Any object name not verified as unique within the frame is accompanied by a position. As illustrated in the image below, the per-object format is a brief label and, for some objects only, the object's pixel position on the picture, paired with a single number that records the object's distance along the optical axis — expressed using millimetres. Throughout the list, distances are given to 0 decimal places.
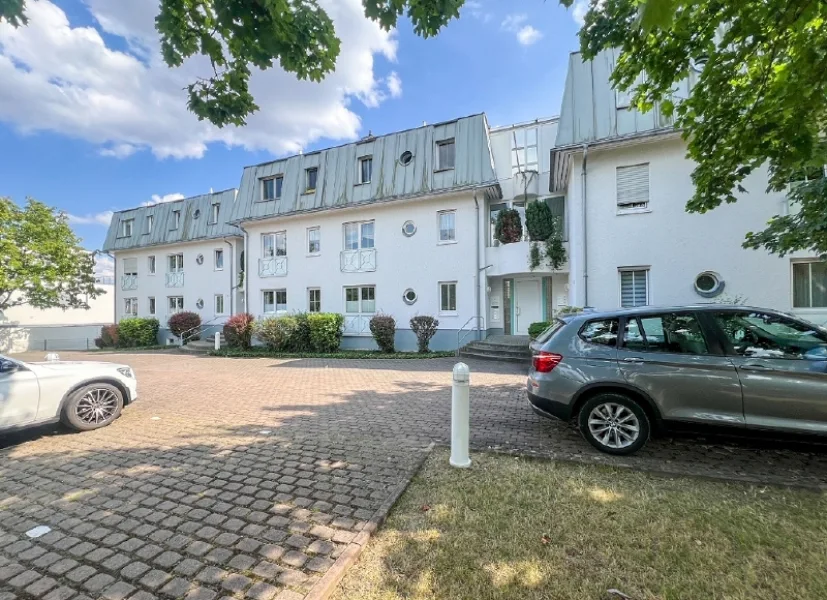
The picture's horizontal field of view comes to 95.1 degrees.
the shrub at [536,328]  12491
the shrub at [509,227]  14750
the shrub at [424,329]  15172
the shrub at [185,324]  21578
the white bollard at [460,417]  4055
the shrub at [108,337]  23266
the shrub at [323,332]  16094
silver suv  3863
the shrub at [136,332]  22734
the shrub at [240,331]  17562
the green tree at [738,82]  3918
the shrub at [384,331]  15320
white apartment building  10789
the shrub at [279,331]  16281
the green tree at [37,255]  21219
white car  4711
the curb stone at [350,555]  2234
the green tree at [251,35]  3469
